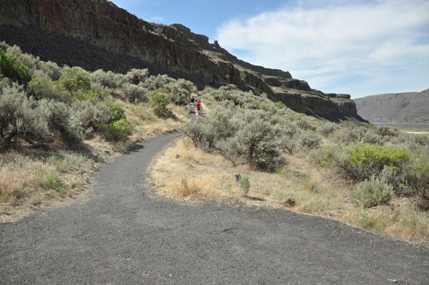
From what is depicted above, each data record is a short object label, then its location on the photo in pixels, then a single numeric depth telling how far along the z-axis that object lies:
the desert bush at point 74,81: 17.81
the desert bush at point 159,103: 22.44
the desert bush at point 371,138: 19.00
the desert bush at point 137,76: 33.94
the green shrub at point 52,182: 6.47
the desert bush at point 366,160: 8.23
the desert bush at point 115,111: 15.02
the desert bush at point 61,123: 10.30
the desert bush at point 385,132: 29.35
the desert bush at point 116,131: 13.10
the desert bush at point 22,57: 18.94
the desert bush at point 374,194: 6.46
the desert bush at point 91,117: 13.00
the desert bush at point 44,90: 13.83
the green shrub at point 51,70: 19.89
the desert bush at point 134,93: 24.08
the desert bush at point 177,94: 31.06
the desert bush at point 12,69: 13.67
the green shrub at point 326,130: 24.20
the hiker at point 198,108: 24.70
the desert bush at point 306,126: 27.32
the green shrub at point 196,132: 13.21
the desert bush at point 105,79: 24.71
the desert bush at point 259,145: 10.84
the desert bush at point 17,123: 8.33
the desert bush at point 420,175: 6.90
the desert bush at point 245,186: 6.93
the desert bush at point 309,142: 15.44
